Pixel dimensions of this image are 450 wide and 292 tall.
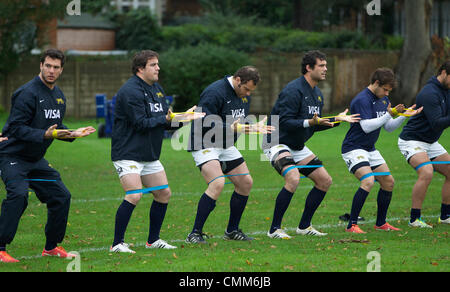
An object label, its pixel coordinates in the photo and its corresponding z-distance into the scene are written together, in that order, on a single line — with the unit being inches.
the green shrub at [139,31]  1572.3
